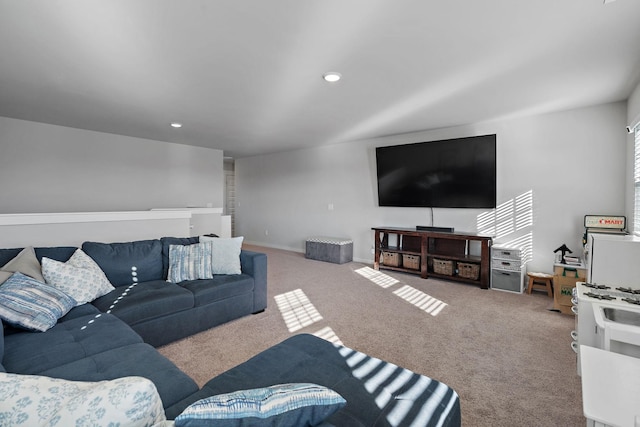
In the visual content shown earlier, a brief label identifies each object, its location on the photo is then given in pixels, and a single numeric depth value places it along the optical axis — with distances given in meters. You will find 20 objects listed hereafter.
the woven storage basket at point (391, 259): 5.12
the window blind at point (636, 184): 2.98
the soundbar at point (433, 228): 4.66
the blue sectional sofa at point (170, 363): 1.21
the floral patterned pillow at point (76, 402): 0.68
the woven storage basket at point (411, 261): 4.90
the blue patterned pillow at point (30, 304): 1.80
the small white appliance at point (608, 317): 1.44
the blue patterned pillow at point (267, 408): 0.73
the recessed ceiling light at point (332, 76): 2.75
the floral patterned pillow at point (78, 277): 2.22
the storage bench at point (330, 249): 5.71
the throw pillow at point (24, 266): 2.06
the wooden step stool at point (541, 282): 3.87
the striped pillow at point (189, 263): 2.96
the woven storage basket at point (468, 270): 4.32
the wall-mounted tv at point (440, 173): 4.30
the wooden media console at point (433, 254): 4.30
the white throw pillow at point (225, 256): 3.14
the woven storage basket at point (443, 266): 4.56
